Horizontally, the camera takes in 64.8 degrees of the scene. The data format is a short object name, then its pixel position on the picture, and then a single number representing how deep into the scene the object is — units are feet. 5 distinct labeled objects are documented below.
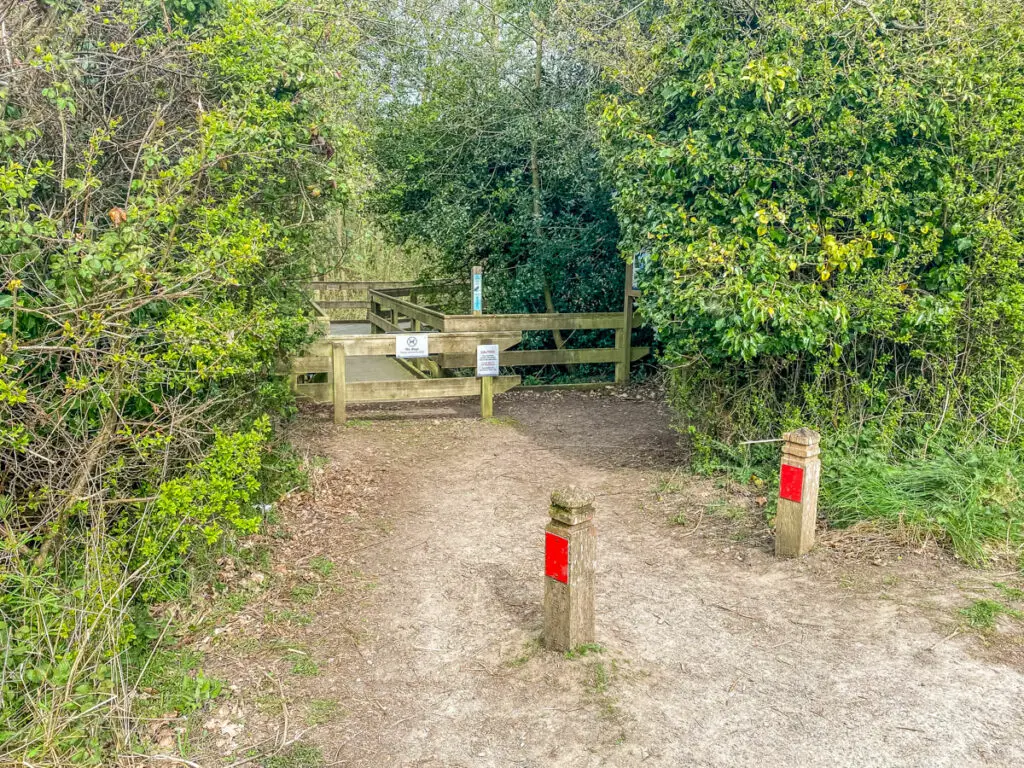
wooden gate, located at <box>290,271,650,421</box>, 29.81
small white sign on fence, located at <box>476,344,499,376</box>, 31.01
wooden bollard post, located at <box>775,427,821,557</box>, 17.17
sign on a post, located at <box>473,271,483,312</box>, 33.85
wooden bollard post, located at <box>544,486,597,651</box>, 13.47
